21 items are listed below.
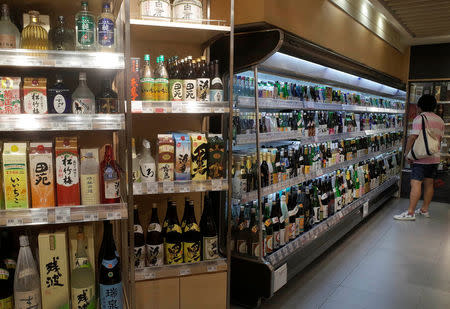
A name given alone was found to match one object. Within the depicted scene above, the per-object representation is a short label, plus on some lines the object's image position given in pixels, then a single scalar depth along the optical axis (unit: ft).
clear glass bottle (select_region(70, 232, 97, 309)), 6.08
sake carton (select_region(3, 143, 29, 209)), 5.45
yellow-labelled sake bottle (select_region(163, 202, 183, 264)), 7.01
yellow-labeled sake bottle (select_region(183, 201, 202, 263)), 7.06
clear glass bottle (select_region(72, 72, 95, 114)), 5.89
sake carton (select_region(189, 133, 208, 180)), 6.79
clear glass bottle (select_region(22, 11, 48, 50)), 5.65
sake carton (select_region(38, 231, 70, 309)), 5.91
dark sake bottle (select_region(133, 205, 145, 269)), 6.94
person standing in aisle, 16.37
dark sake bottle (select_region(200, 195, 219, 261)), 7.20
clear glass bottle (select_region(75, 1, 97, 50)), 5.70
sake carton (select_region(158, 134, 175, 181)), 6.59
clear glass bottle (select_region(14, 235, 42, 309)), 5.78
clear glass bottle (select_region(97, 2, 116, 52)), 5.79
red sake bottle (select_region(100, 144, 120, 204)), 5.92
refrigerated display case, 8.53
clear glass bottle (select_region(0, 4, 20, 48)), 5.42
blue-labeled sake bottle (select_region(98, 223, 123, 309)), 6.24
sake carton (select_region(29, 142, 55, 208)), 5.58
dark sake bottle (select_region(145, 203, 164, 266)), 6.92
